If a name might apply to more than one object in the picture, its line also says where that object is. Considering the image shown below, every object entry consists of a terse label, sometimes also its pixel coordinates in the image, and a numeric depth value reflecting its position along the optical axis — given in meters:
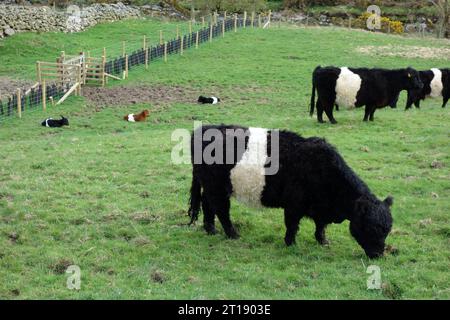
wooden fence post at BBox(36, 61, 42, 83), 26.33
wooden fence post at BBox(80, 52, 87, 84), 27.64
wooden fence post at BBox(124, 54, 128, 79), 29.25
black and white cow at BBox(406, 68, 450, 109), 24.08
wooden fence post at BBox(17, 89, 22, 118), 22.37
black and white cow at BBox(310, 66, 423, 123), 18.59
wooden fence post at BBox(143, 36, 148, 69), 31.33
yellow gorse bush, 49.25
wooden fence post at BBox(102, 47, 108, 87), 27.73
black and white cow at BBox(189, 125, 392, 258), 8.62
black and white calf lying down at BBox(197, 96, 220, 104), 24.14
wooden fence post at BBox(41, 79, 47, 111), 23.72
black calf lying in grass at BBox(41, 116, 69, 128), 20.98
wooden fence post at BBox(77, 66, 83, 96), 26.12
